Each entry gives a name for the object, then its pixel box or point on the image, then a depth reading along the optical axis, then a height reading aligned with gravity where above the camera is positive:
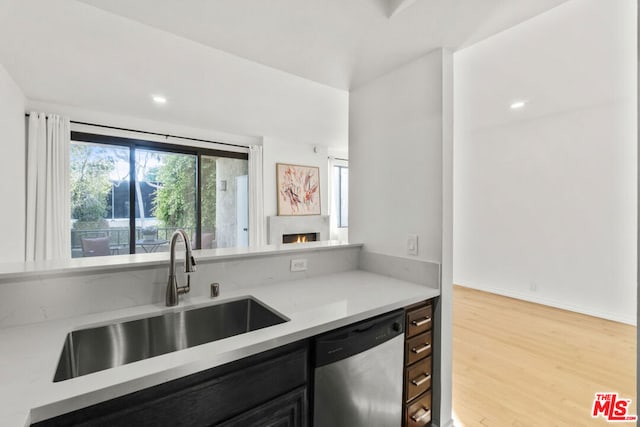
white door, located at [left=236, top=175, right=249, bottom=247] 5.19 +0.10
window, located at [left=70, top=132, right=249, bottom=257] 3.91 +0.29
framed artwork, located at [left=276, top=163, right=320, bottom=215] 5.43 +0.49
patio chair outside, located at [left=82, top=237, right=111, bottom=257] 3.92 -0.44
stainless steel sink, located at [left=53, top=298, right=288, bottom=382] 1.11 -0.52
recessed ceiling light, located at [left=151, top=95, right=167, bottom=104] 3.31 +1.34
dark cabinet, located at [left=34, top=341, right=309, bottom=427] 0.78 -0.56
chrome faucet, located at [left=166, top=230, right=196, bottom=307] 1.33 -0.25
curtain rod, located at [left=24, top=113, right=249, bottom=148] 3.79 +1.19
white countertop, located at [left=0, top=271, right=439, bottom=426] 0.71 -0.43
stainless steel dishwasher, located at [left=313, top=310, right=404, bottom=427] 1.16 -0.68
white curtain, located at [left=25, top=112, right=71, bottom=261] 3.38 +0.32
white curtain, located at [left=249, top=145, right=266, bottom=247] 5.11 +0.31
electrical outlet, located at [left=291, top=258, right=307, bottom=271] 1.85 -0.32
